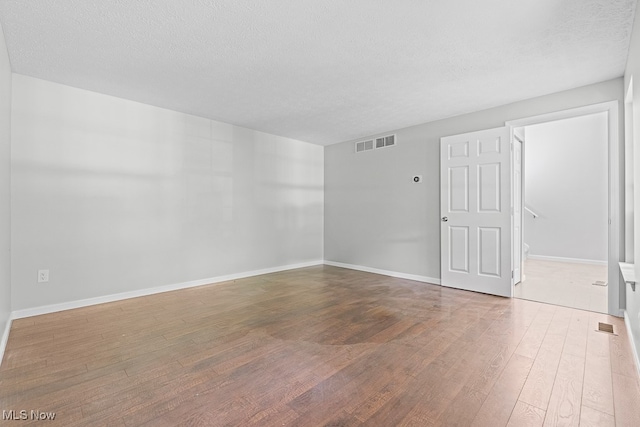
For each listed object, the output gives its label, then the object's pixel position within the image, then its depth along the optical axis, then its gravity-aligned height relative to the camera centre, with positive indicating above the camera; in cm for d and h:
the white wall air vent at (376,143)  490 +123
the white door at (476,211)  364 +3
